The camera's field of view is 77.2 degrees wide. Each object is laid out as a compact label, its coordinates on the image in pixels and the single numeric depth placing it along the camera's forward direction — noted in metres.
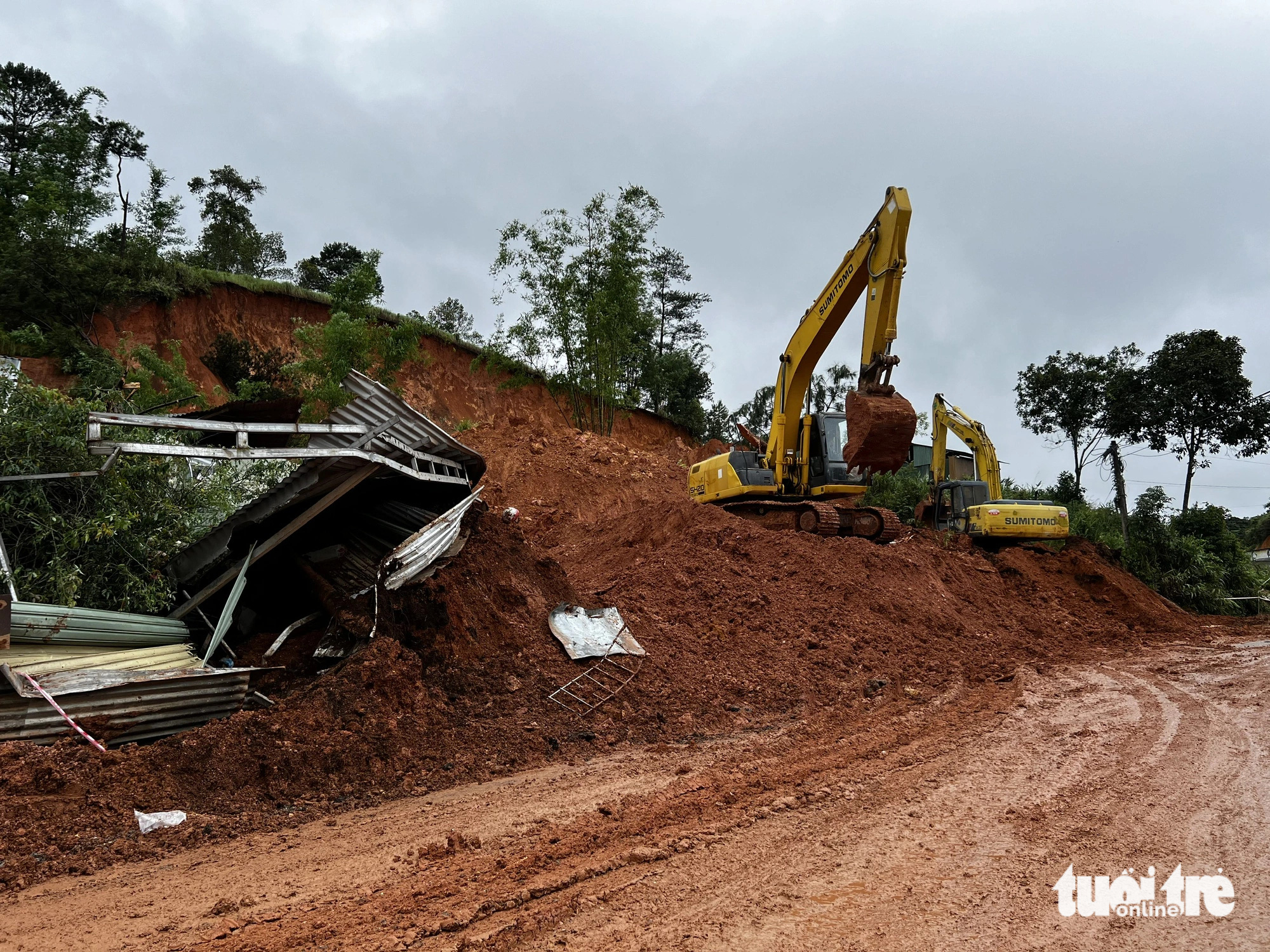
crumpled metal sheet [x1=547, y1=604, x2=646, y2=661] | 7.37
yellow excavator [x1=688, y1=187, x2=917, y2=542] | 11.00
